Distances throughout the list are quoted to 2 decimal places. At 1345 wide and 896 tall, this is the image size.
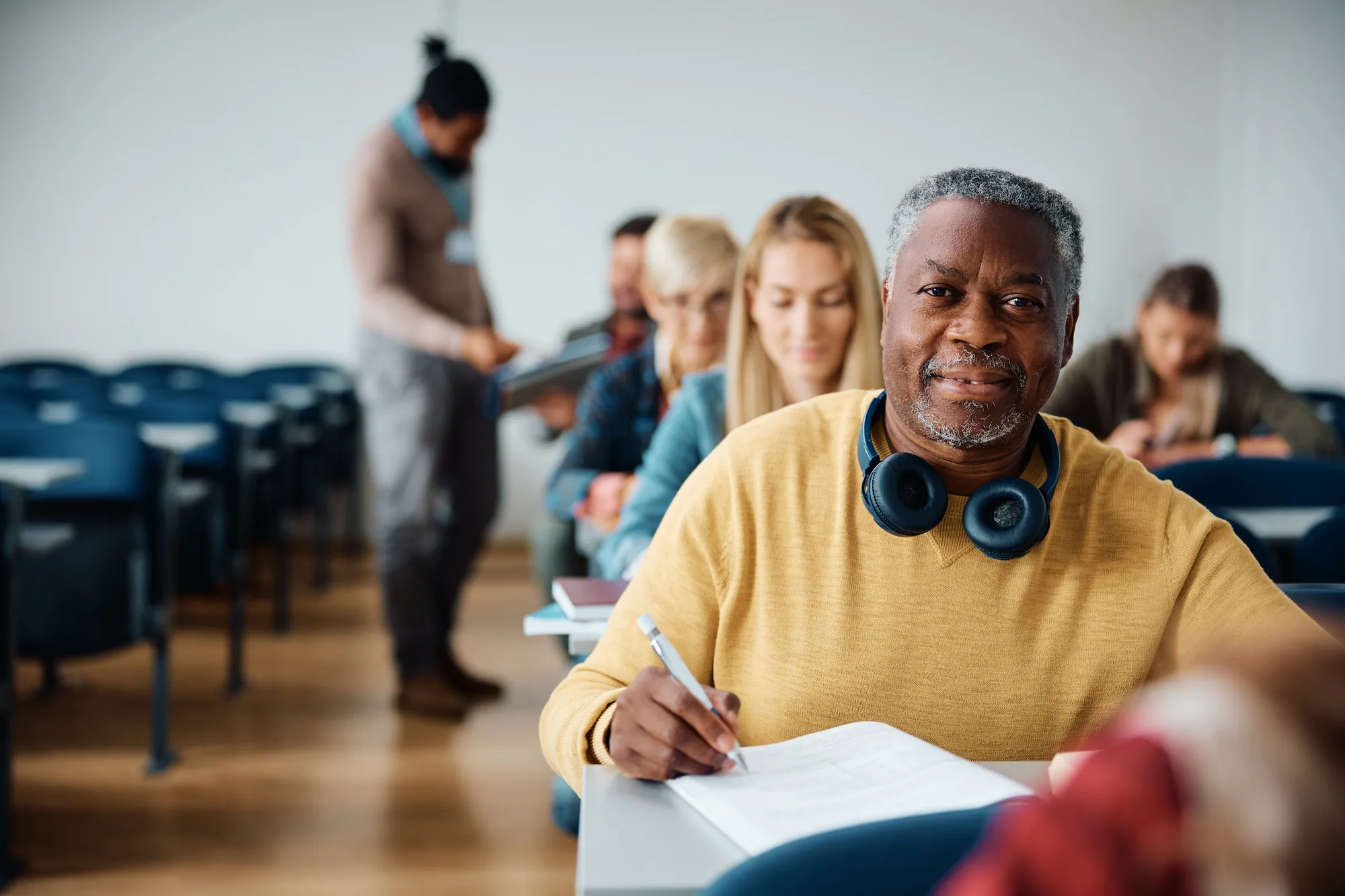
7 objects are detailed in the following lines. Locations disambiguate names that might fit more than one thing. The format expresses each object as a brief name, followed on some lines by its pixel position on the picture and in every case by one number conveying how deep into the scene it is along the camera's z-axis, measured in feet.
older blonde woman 8.77
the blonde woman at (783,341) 6.57
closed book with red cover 5.00
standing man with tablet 11.85
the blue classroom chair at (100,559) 9.21
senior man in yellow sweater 3.69
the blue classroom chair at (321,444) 17.89
